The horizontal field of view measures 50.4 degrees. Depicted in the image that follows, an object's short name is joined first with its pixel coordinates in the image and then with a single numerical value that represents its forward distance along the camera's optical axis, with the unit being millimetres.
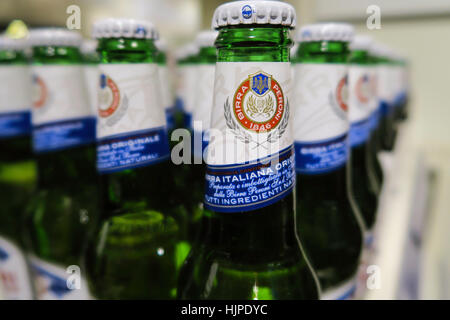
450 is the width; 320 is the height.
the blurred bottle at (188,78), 274
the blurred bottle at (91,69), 309
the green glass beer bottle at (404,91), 762
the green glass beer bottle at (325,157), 215
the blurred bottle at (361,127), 281
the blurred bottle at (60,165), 255
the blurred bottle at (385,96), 469
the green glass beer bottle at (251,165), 162
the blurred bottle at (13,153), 286
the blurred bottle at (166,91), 263
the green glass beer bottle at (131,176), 200
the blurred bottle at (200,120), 219
